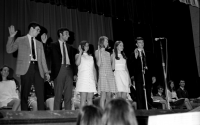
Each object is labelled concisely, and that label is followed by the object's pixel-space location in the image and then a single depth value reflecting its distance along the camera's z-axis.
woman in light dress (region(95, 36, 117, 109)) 4.26
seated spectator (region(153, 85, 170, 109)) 6.15
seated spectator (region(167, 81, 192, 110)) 6.13
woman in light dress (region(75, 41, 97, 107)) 4.14
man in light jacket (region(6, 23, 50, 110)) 3.73
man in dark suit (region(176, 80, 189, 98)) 6.80
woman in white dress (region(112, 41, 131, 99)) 4.55
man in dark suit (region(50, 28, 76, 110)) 3.98
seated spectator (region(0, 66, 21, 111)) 4.19
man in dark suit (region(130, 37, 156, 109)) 4.77
